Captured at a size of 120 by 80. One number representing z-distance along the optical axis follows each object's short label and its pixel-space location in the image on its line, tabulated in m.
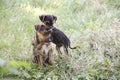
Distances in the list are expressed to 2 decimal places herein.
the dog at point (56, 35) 4.98
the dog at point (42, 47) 4.87
